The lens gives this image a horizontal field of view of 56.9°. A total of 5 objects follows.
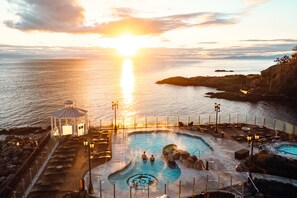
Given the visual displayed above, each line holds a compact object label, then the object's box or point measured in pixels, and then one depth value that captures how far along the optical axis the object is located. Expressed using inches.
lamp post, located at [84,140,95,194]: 890.1
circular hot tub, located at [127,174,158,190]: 949.8
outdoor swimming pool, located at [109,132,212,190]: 991.1
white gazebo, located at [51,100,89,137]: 1440.7
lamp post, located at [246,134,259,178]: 954.1
